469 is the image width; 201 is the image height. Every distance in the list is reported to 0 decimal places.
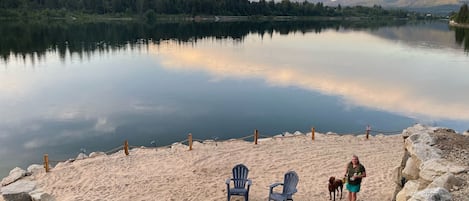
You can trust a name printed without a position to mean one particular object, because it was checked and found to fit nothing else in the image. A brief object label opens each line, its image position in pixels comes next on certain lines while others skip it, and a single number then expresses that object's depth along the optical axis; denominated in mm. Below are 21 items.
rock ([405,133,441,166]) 9984
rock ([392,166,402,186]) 11322
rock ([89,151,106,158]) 17828
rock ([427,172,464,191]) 8586
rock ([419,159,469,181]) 9156
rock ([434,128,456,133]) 11677
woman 10838
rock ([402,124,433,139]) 11991
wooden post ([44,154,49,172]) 14999
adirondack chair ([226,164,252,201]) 11922
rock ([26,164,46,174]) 15348
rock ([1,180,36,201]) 12812
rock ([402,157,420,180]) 10203
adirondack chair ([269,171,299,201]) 11539
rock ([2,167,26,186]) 14633
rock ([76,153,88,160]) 17442
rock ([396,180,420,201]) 9499
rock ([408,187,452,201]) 7656
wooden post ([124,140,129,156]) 17109
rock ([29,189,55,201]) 12598
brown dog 11788
